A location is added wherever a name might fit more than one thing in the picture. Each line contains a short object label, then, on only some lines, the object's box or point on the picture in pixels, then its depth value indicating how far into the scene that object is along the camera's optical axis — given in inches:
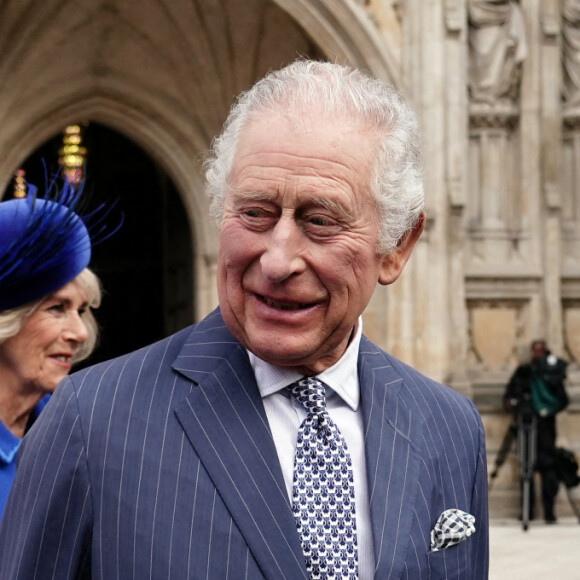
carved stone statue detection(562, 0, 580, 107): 398.9
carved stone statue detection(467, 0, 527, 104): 382.6
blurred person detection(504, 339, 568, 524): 364.2
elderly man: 58.0
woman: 96.3
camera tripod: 363.6
